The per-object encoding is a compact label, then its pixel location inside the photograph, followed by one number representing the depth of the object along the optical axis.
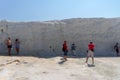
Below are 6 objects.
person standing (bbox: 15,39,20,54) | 7.62
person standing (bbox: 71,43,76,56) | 7.61
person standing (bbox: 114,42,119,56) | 7.65
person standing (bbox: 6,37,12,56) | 7.44
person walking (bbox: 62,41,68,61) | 6.69
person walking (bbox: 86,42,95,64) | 6.29
